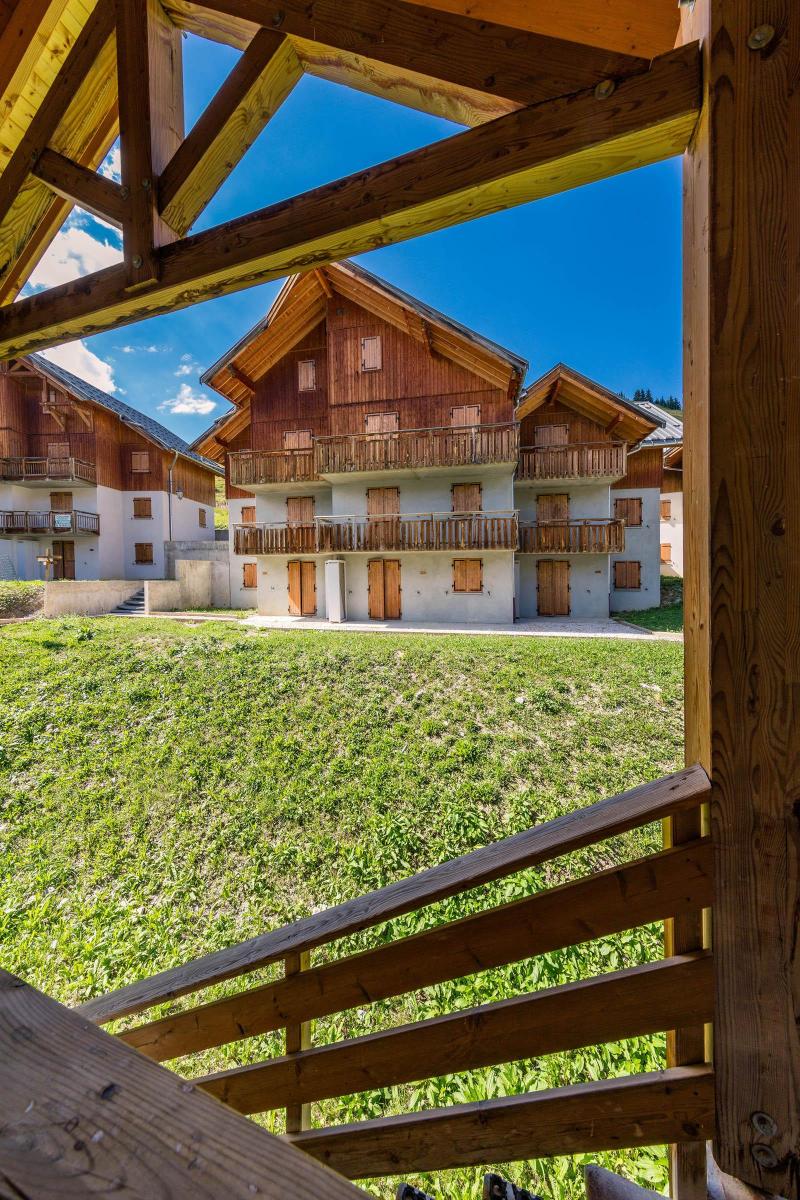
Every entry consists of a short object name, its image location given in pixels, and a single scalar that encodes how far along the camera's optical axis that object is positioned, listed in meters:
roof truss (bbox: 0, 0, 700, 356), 1.21
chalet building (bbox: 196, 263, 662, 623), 12.91
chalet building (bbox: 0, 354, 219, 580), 19.97
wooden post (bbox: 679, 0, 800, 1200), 0.93
